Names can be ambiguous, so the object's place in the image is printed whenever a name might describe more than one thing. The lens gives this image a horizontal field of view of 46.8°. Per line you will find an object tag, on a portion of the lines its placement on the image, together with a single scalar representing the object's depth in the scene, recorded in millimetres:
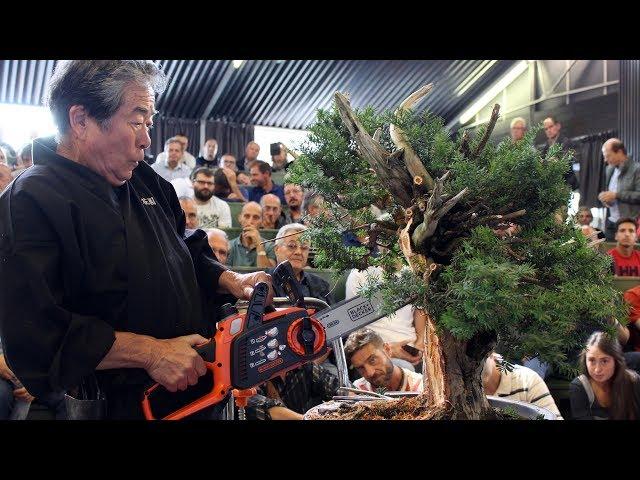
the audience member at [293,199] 5434
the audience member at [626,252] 4891
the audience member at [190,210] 4102
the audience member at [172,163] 6121
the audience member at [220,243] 3430
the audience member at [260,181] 5949
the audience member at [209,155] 6874
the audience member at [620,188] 6176
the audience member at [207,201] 4949
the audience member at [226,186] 5477
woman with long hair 2904
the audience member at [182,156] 6250
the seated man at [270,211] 4926
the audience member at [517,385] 2154
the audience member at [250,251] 3943
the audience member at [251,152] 7379
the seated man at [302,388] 2658
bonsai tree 1282
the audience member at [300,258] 3188
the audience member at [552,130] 6836
